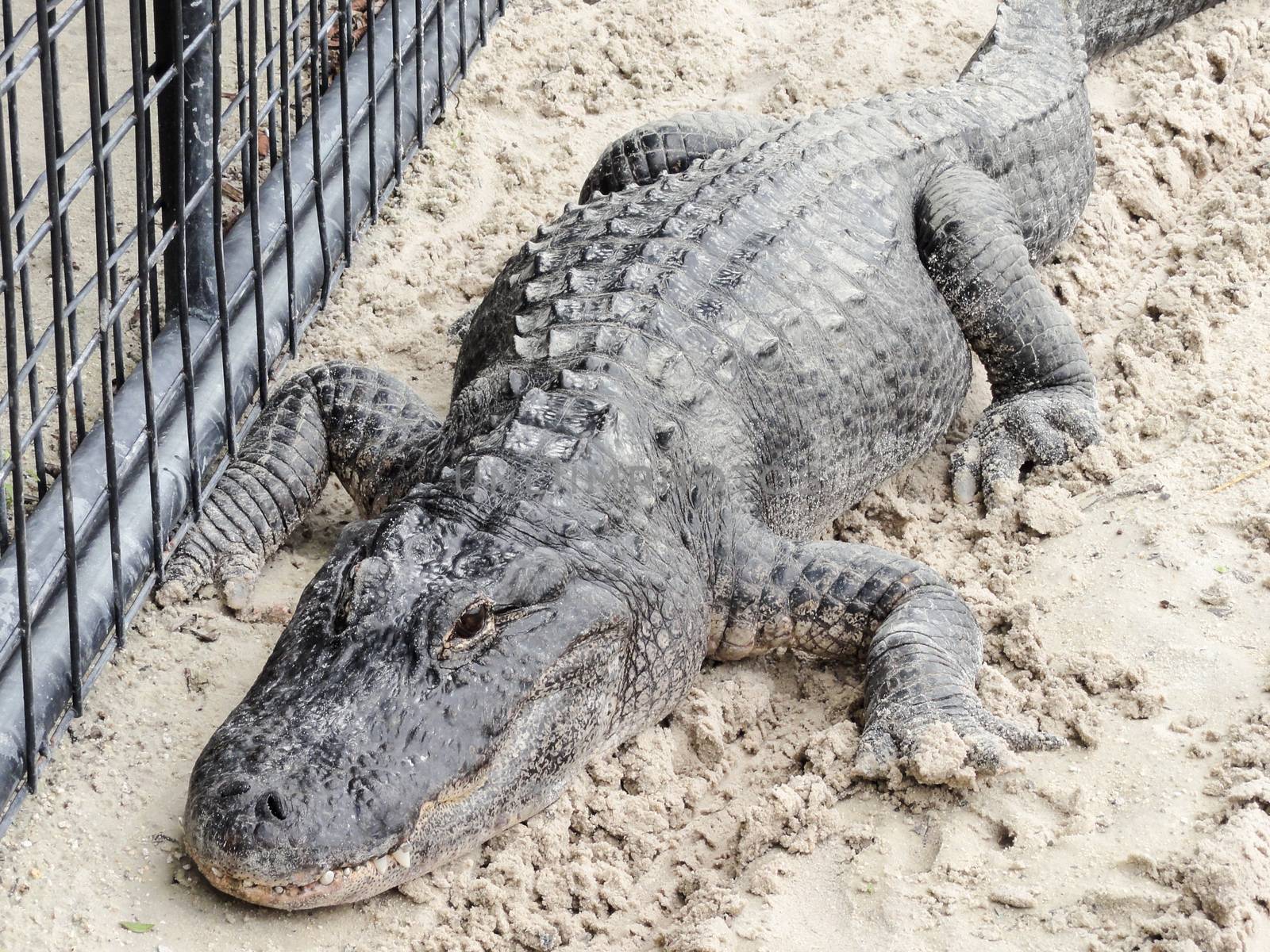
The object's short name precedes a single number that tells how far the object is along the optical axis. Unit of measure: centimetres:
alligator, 311
